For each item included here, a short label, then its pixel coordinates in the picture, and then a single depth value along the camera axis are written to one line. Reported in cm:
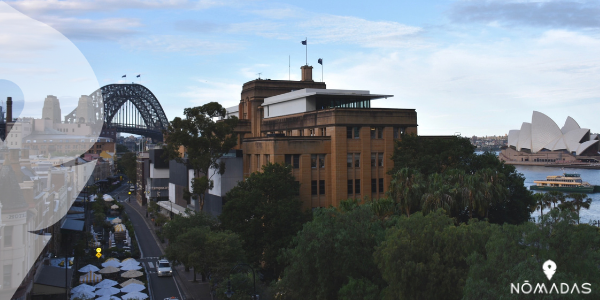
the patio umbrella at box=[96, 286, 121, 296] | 4246
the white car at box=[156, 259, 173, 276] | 5278
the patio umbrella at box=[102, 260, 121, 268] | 5246
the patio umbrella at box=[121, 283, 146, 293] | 4347
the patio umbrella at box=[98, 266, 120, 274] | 4932
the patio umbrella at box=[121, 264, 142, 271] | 5069
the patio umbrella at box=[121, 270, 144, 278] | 4781
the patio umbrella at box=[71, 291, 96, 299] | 3986
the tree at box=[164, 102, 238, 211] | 5791
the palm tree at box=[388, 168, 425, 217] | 4244
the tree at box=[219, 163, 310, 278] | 4539
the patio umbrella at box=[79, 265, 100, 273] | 4848
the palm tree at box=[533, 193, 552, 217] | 8450
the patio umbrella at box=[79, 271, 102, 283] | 4599
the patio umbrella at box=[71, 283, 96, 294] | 4108
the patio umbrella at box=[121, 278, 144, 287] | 4494
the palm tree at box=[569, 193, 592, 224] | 9812
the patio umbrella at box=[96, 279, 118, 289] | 4419
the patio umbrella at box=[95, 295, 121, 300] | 4112
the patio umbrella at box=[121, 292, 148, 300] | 4122
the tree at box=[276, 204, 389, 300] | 3066
